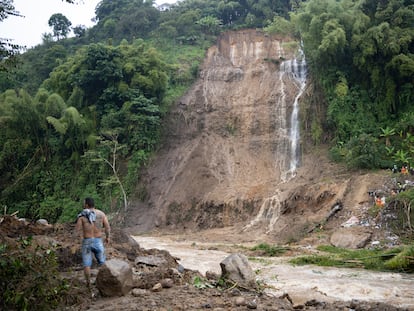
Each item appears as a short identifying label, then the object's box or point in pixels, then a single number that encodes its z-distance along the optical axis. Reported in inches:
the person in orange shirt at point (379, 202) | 548.6
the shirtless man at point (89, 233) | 257.4
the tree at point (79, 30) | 1844.2
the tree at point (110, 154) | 874.0
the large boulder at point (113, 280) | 222.8
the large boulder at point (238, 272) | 254.1
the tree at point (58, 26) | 1855.3
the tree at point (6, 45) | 271.0
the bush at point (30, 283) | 187.5
